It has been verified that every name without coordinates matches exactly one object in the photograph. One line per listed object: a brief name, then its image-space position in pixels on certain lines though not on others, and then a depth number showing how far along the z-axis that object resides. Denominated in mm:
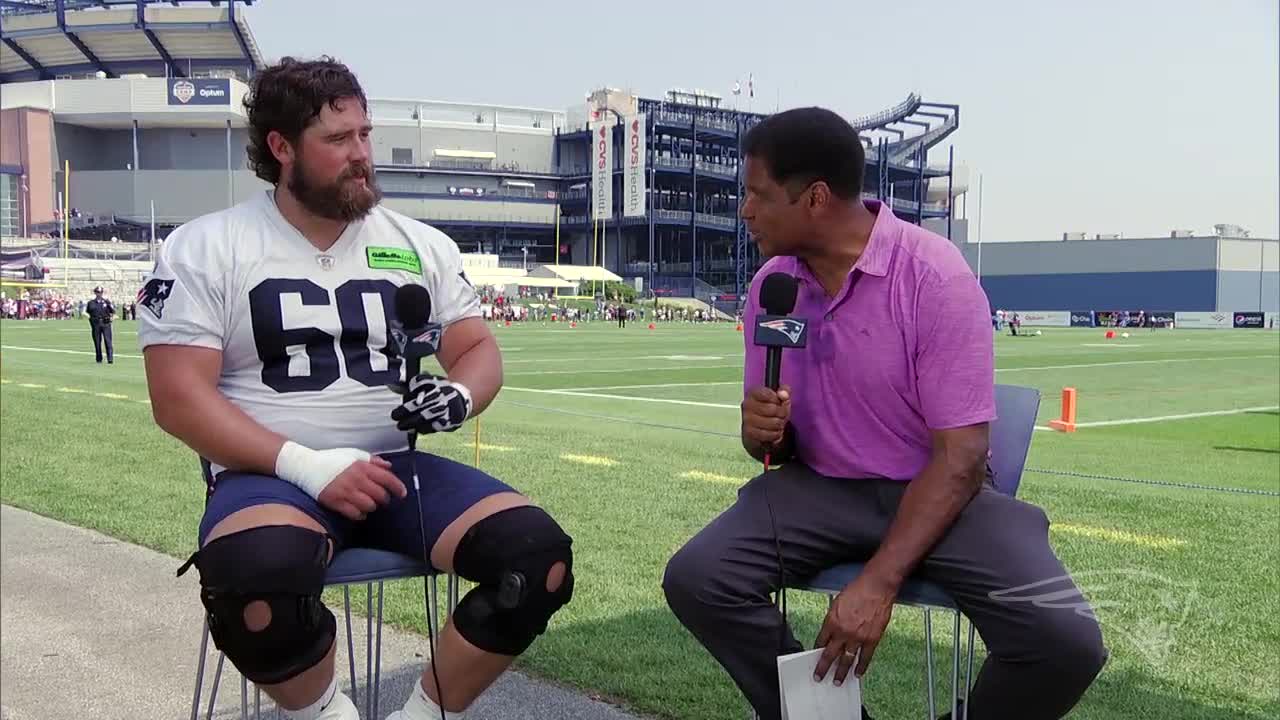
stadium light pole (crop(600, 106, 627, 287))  92875
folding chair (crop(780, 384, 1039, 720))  2924
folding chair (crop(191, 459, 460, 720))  2764
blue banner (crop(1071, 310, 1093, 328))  73500
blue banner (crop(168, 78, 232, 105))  98062
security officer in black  21000
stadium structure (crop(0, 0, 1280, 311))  93625
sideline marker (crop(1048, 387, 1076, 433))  11992
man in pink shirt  2693
